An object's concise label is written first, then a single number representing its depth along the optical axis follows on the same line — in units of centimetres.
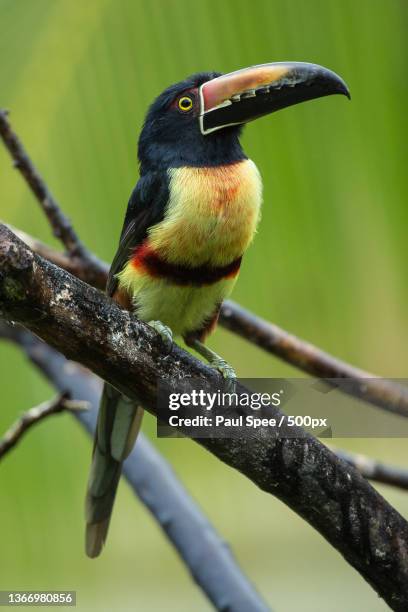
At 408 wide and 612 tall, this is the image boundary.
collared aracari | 600
